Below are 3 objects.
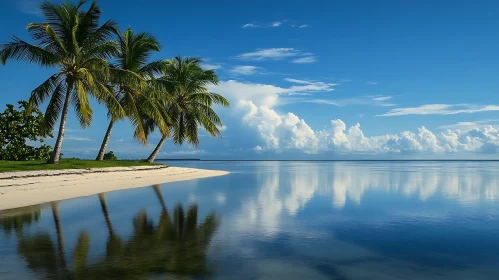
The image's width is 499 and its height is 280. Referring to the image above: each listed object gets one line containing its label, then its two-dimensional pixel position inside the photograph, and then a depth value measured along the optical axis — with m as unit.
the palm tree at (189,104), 39.34
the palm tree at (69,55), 23.39
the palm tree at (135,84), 30.50
